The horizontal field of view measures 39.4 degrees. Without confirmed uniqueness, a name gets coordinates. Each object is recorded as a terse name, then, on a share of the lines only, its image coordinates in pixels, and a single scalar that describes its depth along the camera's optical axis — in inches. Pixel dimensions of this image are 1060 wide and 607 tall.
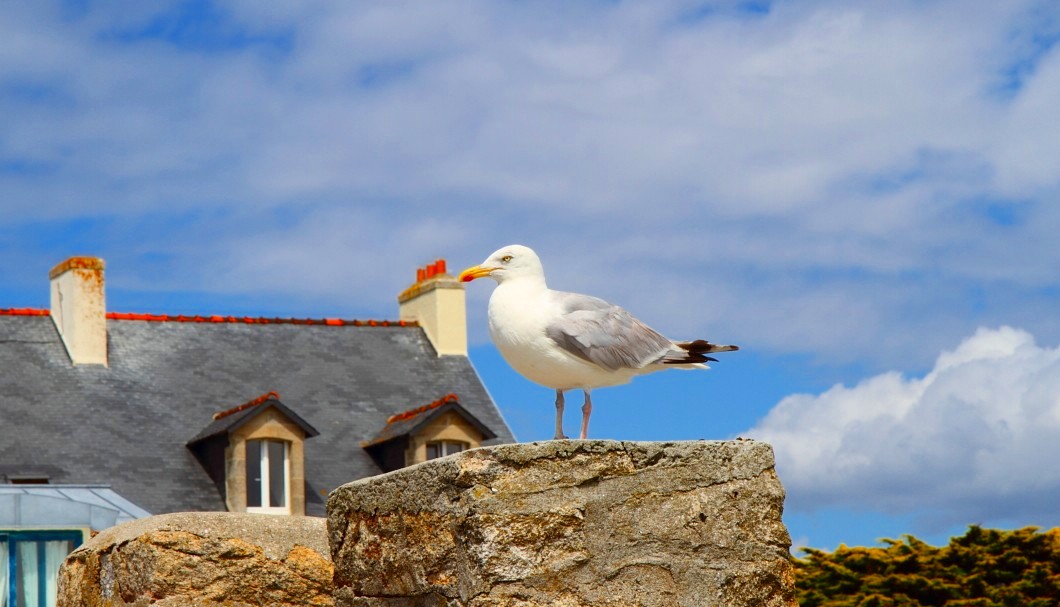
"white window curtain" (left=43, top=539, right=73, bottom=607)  780.0
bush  649.6
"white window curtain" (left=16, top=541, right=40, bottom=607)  772.5
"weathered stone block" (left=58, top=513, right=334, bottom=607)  308.8
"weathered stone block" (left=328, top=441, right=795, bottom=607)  218.4
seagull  249.4
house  996.6
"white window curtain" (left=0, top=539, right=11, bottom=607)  767.1
